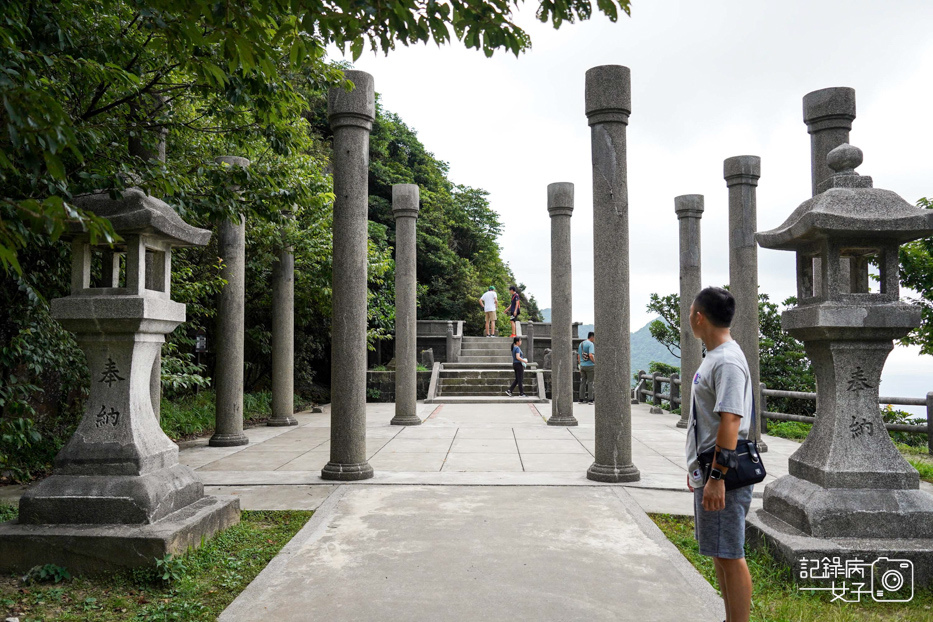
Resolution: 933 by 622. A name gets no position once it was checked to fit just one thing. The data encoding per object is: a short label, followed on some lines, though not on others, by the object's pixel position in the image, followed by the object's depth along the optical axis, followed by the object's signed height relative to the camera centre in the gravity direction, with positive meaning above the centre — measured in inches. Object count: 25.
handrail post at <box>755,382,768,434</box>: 423.0 -47.0
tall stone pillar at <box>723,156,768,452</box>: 362.8 +52.8
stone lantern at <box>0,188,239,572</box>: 176.1 -33.1
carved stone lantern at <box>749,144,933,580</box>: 174.7 -12.0
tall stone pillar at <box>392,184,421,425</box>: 498.3 +27.8
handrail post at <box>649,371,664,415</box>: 659.4 -54.0
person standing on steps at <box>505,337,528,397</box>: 704.4 -28.8
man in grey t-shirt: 123.3 -19.7
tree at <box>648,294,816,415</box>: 604.7 -21.9
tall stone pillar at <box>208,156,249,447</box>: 390.3 -2.5
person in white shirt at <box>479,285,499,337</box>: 957.2 +49.7
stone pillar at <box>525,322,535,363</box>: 983.6 -5.4
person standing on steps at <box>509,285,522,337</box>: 881.3 +46.6
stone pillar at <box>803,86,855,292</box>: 290.5 +99.3
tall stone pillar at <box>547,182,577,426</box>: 489.4 +24.0
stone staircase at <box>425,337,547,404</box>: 711.1 -51.9
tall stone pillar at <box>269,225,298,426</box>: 475.8 +3.6
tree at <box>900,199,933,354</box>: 486.3 +52.7
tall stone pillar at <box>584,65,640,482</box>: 280.1 +29.0
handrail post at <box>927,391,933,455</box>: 368.5 -48.3
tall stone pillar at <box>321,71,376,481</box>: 284.4 +21.1
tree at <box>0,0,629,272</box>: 104.8 +74.9
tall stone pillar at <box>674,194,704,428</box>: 480.4 +47.6
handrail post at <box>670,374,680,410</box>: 602.2 -49.0
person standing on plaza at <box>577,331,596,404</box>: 686.5 -30.5
